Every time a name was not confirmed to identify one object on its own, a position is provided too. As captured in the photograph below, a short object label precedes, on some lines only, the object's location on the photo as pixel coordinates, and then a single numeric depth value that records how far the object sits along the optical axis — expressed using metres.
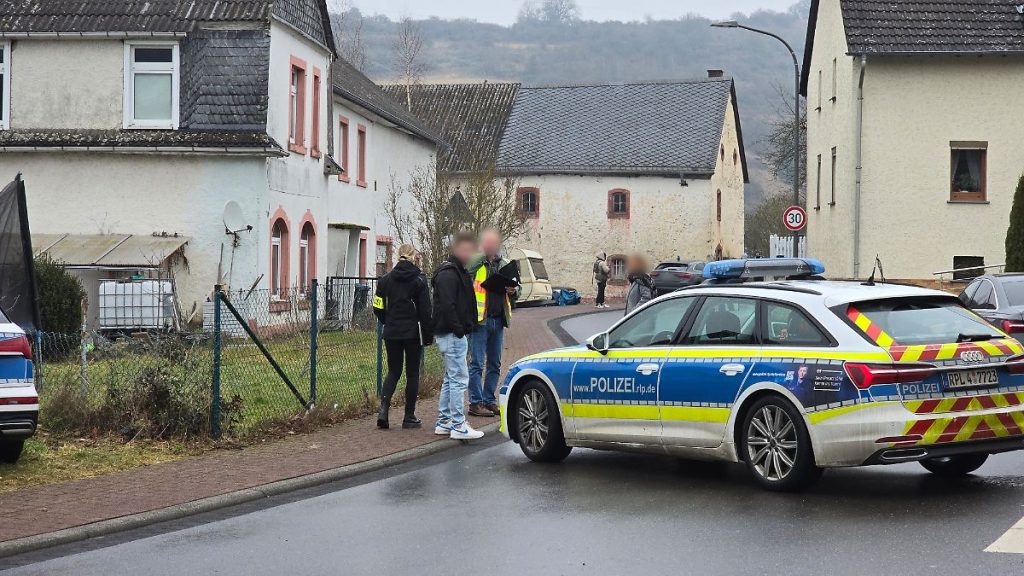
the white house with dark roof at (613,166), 57.62
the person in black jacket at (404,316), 13.36
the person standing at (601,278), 48.84
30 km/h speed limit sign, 30.94
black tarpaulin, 14.91
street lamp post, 30.40
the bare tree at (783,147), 61.97
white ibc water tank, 25.22
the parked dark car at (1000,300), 15.70
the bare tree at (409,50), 71.88
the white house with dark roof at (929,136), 33.28
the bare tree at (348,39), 73.75
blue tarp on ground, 52.84
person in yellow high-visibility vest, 14.96
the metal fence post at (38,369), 13.95
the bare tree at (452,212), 29.98
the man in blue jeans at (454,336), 13.16
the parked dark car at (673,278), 43.75
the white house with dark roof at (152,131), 27.20
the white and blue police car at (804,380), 9.02
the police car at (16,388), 10.32
